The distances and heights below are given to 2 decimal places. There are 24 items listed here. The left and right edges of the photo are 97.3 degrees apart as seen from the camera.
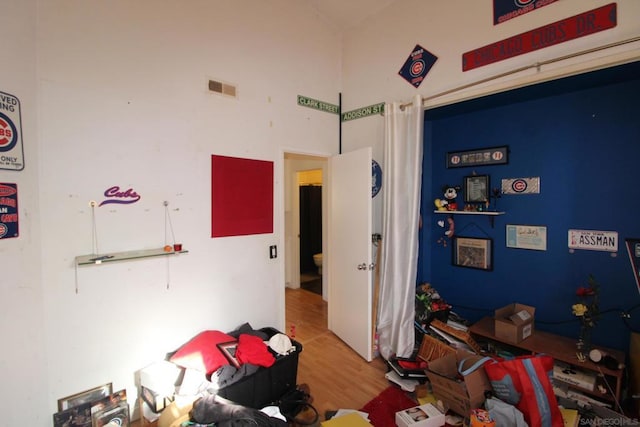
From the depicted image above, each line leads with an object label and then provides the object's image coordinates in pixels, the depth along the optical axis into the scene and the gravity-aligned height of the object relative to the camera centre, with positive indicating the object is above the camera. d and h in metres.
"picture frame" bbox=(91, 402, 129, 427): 1.78 -1.35
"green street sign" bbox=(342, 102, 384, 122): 2.96 +1.04
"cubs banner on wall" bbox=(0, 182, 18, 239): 1.43 -0.01
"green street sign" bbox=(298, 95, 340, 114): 2.97 +1.13
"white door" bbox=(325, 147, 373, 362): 2.70 -0.46
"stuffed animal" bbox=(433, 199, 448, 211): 3.02 +0.01
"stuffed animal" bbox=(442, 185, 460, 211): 2.96 +0.09
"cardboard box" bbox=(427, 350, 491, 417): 1.87 -1.27
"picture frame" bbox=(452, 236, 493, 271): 2.83 -0.50
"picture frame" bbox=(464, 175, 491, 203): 2.79 +0.16
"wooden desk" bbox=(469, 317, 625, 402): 1.89 -1.11
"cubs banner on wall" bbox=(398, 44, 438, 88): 2.56 +1.31
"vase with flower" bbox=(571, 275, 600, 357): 2.05 -0.81
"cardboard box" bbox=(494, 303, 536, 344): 2.25 -0.97
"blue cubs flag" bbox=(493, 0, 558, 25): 1.97 +1.43
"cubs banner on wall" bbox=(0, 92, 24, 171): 1.44 +0.39
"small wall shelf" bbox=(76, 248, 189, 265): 1.76 -0.32
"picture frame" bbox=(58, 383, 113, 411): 1.73 -1.20
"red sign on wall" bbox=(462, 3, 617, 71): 1.72 +1.15
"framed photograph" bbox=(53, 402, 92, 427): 1.68 -1.28
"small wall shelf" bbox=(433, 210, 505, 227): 2.68 -0.08
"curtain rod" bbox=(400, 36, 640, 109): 1.65 +0.96
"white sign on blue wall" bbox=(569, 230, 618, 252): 2.21 -0.29
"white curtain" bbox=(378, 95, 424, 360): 2.59 -0.14
